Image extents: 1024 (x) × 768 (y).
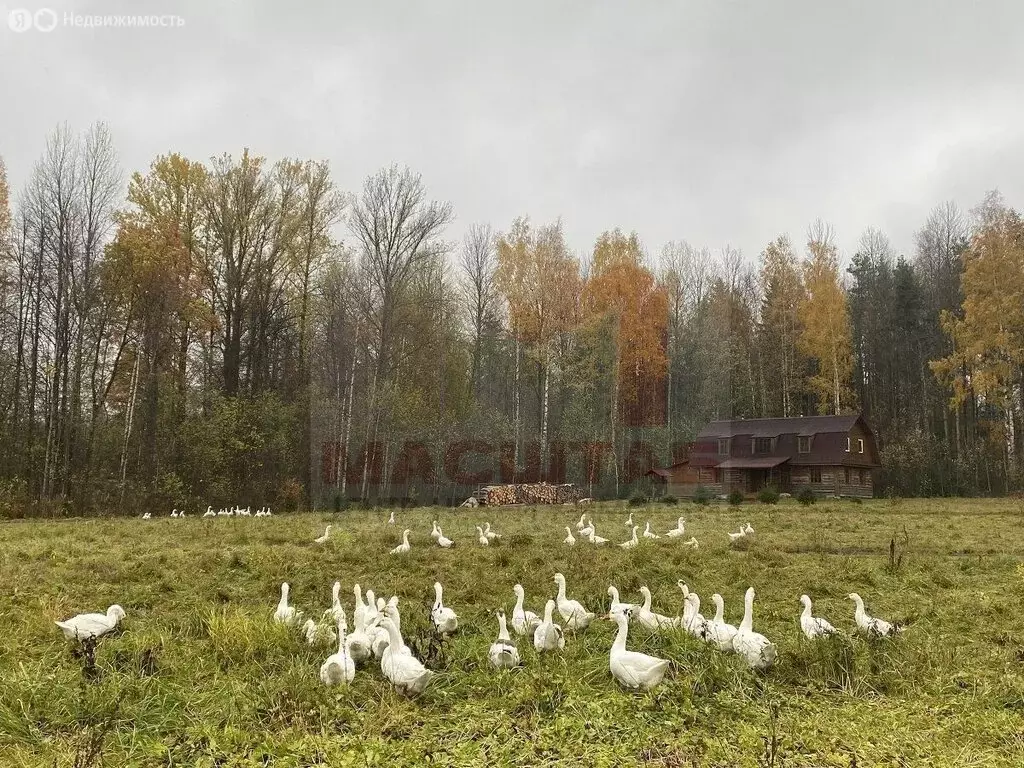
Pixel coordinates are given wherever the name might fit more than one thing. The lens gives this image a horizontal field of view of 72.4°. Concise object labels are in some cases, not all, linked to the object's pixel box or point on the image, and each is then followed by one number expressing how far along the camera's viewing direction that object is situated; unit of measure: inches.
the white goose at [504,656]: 242.7
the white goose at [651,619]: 279.8
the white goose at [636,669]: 223.6
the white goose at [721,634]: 255.3
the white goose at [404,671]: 221.6
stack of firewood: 1235.6
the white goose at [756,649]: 241.9
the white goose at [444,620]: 284.2
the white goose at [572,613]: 294.0
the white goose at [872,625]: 270.2
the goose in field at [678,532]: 676.1
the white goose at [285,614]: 287.9
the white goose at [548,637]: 263.0
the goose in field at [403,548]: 514.0
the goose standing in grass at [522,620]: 285.7
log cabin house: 1498.5
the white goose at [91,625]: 272.1
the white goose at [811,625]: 265.1
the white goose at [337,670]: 230.2
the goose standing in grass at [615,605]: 305.6
